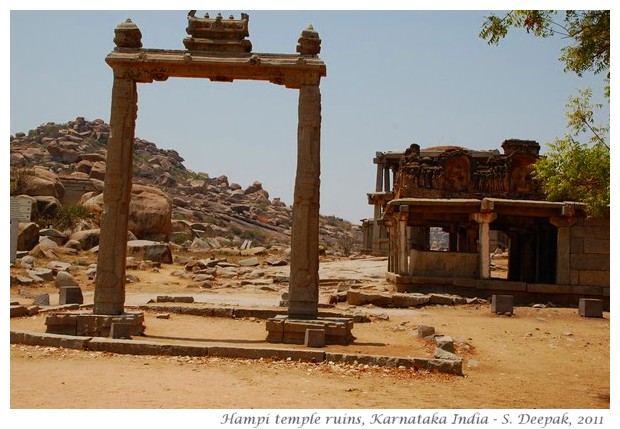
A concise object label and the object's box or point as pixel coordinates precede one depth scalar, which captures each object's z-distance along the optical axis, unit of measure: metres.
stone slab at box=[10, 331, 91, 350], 9.67
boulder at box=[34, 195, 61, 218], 33.31
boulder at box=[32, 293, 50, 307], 15.02
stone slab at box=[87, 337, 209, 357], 9.34
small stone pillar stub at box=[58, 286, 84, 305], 15.22
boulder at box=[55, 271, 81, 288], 19.61
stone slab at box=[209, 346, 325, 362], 9.19
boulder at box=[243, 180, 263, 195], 87.88
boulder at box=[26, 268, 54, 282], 20.38
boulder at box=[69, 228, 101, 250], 29.70
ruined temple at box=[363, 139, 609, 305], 19.48
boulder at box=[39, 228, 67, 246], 29.83
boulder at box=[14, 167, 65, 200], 35.75
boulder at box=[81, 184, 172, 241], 34.09
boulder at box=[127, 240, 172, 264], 28.39
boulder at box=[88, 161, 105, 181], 55.69
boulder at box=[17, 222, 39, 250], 25.97
